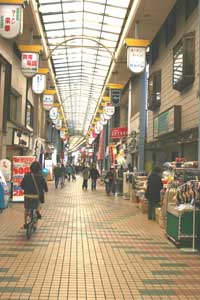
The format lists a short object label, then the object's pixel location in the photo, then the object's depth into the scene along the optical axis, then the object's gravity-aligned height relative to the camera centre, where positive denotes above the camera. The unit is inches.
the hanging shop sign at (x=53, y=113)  1326.3 +151.5
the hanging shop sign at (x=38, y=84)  858.1 +149.9
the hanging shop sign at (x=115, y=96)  1072.2 +166.2
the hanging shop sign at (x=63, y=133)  2141.7 +162.4
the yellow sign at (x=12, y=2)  544.7 +187.6
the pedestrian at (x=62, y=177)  1190.0 -23.0
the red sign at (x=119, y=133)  1194.0 +92.9
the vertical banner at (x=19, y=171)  658.5 -5.0
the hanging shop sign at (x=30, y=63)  694.5 +153.2
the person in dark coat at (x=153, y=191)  516.4 -21.9
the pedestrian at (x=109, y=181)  923.4 -22.4
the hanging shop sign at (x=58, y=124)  1488.2 +140.2
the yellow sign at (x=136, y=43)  686.6 +182.6
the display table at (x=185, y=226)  353.1 -40.4
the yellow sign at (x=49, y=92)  1103.0 +174.7
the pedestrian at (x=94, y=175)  1096.5 -13.5
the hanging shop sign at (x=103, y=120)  1311.8 +136.9
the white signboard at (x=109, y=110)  1175.3 +146.2
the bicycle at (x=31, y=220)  377.3 -43.0
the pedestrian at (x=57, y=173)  1141.7 -12.7
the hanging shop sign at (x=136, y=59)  660.1 +154.7
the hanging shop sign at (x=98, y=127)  1497.3 +134.1
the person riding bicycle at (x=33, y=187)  391.2 -16.0
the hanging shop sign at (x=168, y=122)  607.8 +67.3
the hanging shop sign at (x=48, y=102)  1094.6 +151.1
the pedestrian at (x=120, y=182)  915.3 -24.4
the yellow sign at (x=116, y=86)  1085.5 +189.1
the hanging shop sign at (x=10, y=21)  526.0 +160.5
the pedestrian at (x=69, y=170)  1566.4 -5.0
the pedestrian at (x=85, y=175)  1085.6 -15.1
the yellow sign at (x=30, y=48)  727.1 +182.2
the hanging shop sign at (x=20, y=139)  876.0 +55.7
